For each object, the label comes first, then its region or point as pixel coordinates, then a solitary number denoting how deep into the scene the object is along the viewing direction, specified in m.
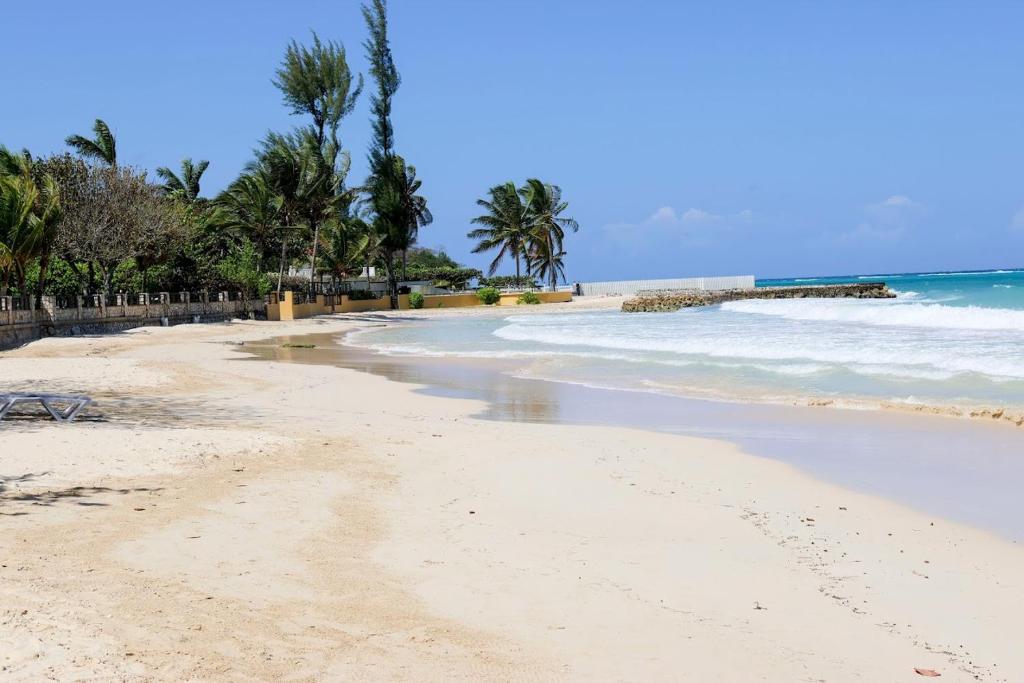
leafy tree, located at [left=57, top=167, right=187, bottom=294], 34.69
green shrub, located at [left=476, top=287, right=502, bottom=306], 59.44
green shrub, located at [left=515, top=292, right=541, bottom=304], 59.76
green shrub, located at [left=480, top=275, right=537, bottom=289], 66.31
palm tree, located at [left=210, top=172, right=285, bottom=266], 46.72
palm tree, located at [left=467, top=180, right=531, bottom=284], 66.50
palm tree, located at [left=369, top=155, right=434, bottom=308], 57.16
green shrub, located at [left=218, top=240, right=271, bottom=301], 45.41
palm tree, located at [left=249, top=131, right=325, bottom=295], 48.59
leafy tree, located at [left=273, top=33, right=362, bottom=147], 55.25
